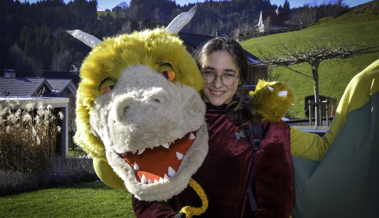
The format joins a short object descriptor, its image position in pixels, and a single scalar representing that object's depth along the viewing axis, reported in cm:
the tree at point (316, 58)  543
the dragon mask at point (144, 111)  101
